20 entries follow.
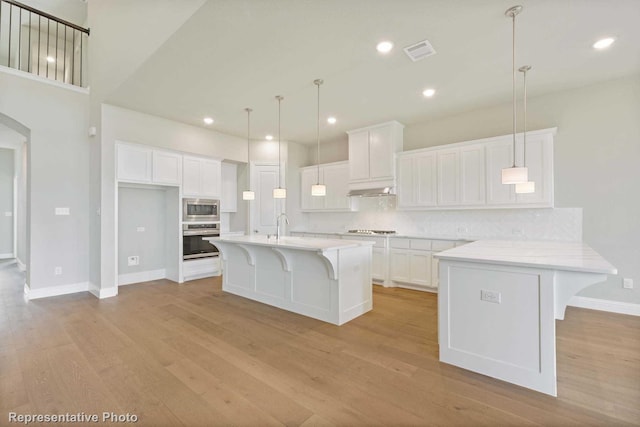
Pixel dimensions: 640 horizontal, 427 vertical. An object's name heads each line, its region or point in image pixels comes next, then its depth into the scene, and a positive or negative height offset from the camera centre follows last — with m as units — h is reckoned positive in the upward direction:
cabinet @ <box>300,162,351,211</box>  5.95 +0.60
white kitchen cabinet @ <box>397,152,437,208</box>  4.82 +0.58
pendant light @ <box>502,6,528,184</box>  2.62 +0.36
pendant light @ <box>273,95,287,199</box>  4.29 +0.35
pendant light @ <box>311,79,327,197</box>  4.04 +0.35
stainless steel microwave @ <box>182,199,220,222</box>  5.35 +0.11
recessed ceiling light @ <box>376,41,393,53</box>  2.85 +1.69
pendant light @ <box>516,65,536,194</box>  2.92 +0.84
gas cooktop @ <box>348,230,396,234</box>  5.49 -0.33
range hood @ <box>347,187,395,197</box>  5.18 +0.42
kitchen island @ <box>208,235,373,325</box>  3.25 -0.75
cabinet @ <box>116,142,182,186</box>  4.62 +0.86
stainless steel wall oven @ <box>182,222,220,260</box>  5.34 -0.47
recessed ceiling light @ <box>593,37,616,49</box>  2.81 +1.69
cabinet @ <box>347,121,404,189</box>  5.17 +1.13
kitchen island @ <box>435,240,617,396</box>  1.94 -0.67
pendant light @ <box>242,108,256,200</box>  4.80 +1.36
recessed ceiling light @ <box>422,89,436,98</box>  3.95 +1.69
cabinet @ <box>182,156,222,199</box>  5.40 +0.74
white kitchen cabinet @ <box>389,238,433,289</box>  4.61 -0.79
